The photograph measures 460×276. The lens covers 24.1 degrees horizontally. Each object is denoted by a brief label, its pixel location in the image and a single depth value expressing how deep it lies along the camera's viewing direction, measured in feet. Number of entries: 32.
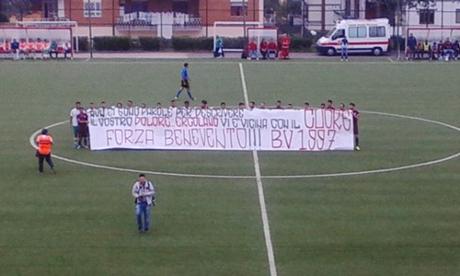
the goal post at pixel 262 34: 256.73
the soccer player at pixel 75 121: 116.24
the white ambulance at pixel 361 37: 257.34
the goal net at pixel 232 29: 267.80
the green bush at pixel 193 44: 272.31
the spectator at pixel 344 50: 244.83
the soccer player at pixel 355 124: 116.88
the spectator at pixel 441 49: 244.01
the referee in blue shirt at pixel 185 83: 158.66
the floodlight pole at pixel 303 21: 300.83
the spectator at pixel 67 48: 245.04
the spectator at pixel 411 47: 245.24
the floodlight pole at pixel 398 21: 255.99
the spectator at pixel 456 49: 244.05
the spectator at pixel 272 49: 244.83
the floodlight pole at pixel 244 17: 270.48
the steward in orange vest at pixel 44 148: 101.04
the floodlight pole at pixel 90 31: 252.15
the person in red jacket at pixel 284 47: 240.53
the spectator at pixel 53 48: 242.17
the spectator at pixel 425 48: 244.48
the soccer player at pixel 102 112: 116.47
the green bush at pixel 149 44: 273.33
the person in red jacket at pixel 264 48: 243.19
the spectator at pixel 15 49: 238.68
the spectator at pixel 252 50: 243.19
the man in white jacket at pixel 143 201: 76.13
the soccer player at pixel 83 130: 115.44
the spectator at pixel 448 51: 242.17
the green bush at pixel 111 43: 270.87
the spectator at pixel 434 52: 245.45
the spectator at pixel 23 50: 244.63
